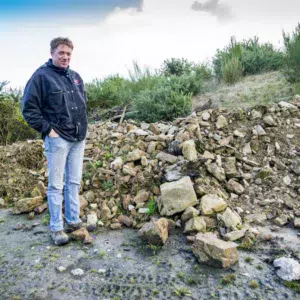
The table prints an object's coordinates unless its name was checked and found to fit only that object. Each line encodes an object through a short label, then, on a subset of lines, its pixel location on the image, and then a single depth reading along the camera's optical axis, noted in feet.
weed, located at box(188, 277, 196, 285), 9.27
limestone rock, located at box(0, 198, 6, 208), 15.57
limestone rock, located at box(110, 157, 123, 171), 15.20
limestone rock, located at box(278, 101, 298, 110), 18.46
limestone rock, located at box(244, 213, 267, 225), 12.49
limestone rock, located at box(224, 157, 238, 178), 14.42
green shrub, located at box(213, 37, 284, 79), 29.68
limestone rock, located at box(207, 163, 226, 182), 14.05
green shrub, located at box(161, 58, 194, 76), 31.35
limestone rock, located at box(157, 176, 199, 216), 12.49
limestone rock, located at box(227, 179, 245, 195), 13.87
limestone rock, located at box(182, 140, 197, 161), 14.64
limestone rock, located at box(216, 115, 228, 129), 16.92
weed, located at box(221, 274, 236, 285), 9.23
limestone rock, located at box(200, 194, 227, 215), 12.22
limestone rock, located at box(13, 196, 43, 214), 14.40
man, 10.92
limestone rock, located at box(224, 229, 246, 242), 11.27
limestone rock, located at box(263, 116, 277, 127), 16.99
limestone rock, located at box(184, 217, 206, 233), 11.67
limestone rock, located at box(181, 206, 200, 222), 12.09
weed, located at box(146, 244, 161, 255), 11.09
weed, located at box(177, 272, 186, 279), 9.54
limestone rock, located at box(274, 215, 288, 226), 12.36
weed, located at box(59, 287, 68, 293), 9.11
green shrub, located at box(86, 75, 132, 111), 26.23
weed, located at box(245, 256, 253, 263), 10.20
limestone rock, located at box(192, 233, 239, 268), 9.84
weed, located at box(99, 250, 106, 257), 10.92
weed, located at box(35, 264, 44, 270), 10.25
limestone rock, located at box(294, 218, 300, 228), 12.17
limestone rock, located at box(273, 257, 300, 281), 9.36
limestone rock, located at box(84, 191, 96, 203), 14.23
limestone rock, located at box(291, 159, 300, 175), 14.71
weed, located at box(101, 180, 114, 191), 14.60
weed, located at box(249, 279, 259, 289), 9.04
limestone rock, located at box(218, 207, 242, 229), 11.84
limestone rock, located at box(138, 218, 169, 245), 11.19
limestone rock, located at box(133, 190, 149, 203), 13.67
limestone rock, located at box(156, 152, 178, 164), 14.92
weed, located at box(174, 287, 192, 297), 8.79
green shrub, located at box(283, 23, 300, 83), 25.10
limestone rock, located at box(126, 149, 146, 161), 15.31
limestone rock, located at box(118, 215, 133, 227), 12.82
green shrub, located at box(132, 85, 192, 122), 22.17
